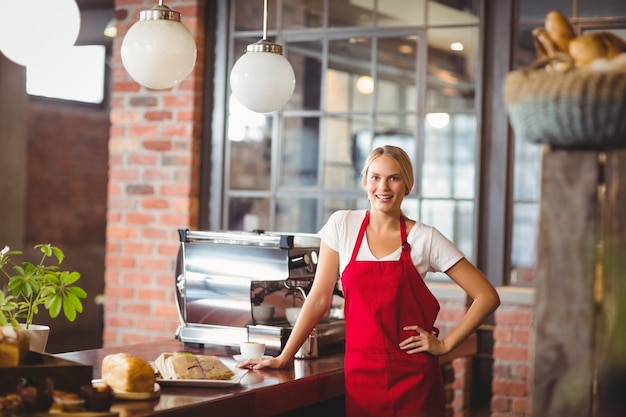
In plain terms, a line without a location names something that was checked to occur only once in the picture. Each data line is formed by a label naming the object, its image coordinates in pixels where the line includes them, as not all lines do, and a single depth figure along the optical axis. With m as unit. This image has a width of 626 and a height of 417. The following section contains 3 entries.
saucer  3.32
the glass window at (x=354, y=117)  4.79
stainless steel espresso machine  3.51
